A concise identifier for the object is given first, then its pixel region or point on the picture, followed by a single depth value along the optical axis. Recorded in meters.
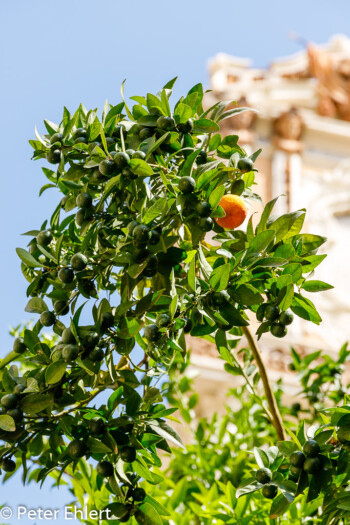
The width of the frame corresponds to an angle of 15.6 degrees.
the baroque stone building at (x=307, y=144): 10.53
